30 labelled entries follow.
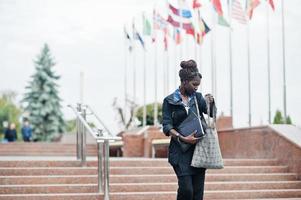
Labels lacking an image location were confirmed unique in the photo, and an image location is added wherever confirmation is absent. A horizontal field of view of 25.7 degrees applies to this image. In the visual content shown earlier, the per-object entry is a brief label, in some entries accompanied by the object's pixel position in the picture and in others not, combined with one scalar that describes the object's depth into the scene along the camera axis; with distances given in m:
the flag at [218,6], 18.86
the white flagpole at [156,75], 25.89
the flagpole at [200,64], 22.66
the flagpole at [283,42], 16.03
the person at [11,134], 31.30
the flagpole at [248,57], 18.04
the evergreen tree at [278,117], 43.87
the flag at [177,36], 22.81
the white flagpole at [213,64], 20.02
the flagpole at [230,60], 18.72
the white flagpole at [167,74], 25.29
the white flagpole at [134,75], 28.82
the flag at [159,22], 23.88
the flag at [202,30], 20.88
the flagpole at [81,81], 20.54
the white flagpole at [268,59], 17.59
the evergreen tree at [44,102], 52.03
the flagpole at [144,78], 26.55
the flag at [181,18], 21.11
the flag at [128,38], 28.26
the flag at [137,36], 26.39
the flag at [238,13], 18.05
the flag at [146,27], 24.85
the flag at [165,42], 24.43
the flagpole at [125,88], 29.99
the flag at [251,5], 17.56
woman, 5.84
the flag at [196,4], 20.06
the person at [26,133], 32.25
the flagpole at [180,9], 21.19
